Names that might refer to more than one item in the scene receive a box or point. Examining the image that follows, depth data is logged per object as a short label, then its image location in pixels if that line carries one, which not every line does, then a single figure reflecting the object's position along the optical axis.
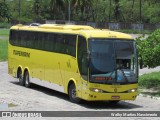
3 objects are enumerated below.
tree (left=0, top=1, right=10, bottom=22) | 118.04
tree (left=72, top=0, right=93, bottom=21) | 122.38
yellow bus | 17.84
